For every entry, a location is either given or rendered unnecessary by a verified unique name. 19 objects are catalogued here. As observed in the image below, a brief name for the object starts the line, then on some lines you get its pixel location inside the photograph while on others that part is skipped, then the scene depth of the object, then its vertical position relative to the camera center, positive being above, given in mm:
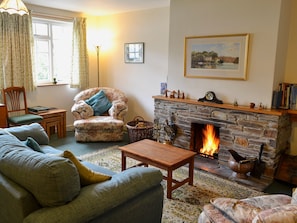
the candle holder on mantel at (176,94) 4205 -322
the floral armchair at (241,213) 1289 -786
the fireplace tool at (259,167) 3402 -1170
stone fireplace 3303 -694
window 5070 +415
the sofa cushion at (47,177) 1456 -603
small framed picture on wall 5109 +399
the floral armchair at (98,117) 4676 -837
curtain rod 4754 +1017
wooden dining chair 4227 -662
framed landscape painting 3518 +255
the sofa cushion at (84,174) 1733 -671
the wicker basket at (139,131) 4586 -1019
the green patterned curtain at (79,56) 5352 +318
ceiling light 2434 +579
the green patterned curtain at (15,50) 4352 +328
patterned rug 2586 -1338
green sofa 1459 -736
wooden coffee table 2836 -928
